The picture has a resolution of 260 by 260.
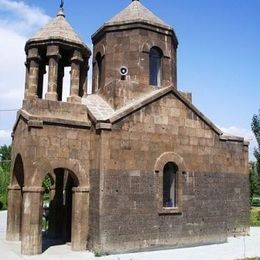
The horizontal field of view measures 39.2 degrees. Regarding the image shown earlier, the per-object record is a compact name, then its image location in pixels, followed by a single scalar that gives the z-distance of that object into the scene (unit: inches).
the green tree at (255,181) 1166.6
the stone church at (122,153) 431.8
